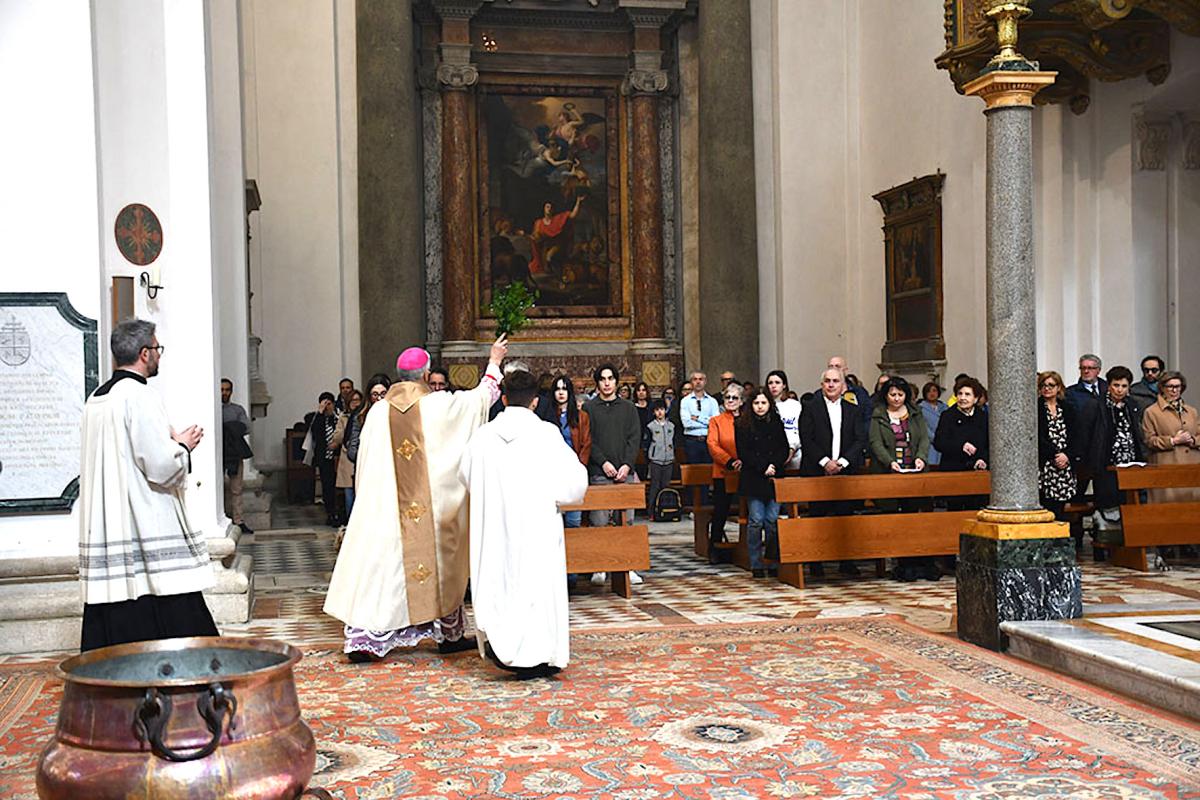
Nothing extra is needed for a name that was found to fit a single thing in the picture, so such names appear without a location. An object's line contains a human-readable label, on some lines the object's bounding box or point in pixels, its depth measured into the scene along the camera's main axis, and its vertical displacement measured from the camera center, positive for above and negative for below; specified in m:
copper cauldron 3.13 -0.78
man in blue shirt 14.75 -0.30
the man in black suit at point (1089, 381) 11.23 +0.00
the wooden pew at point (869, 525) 10.16 -1.02
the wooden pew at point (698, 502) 11.84 -0.98
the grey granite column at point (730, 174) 19.58 +3.02
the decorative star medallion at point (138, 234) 8.62 +1.05
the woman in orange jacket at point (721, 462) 11.35 -0.59
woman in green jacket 10.70 -0.47
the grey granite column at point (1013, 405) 7.65 -0.13
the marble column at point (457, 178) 19.48 +3.07
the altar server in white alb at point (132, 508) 5.45 -0.42
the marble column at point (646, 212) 20.16 +2.60
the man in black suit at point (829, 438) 10.65 -0.39
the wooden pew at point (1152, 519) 10.41 -1.04
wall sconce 8.58 +0.74
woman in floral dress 10.90 -0.49
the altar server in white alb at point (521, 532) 6.94 -0.70
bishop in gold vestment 7.53 -0.70
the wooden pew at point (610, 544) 9.90 -1.08
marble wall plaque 7.88 +0.06
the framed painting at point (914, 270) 16.47 +1.41
